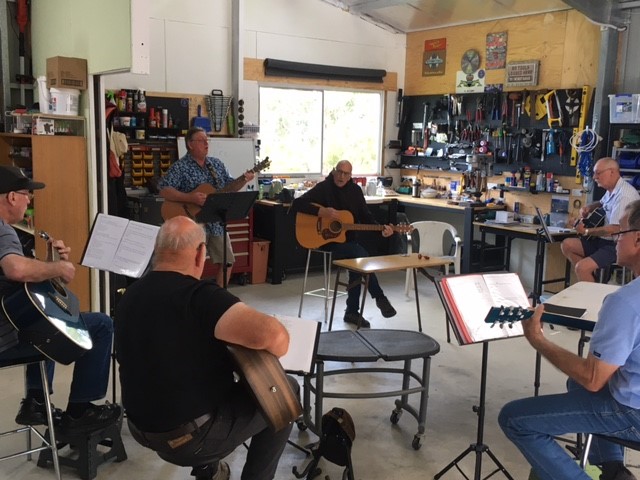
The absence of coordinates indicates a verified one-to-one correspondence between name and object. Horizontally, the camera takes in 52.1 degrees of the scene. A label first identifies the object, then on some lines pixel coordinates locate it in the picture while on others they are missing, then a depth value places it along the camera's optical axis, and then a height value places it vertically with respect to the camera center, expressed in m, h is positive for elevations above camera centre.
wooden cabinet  4.90 -0.43
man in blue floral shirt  5.16 -0.31
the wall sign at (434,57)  7.88 +1.08
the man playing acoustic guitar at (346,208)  5.56 -0.55
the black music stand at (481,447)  2.87 -1.32
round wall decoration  7.47 +0.98
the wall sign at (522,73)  6.90 +0.80
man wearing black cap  2.75 -0.93
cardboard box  4.81 +0.48
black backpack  2.95 -1.32
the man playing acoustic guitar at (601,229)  5.31 -0.64
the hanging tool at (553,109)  6.64 +0.41
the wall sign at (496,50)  7.20 +1.07
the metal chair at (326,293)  5.71 -1.46
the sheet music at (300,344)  2.86 -0.90
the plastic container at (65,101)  4.90 +0.27
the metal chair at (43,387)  2.80 -1.11
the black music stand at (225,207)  4.32 -0.44
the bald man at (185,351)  2.15 -0.71
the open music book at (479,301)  2.72 -0.65
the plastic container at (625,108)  5.78 +0.39
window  7.77 +0.18
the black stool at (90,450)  3.04 -1.47
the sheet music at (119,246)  3.14 -0.52
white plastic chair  5.85 -0.82
